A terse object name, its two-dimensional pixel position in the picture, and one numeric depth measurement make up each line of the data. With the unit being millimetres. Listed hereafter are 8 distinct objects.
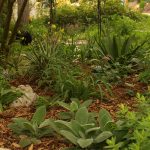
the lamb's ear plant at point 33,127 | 3847
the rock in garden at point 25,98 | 4945
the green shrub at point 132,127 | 2725
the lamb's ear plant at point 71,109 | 4223
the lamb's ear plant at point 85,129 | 3414
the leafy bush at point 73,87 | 4992
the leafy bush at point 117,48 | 6426
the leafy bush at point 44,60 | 5621
